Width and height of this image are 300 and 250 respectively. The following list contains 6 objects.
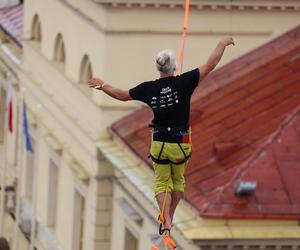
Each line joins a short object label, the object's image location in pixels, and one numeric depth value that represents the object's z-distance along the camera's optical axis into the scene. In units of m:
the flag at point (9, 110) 50.84
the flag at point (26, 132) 48.06
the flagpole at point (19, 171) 50.62
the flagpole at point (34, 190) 47.94
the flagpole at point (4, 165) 51.94
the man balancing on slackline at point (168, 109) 20.38
